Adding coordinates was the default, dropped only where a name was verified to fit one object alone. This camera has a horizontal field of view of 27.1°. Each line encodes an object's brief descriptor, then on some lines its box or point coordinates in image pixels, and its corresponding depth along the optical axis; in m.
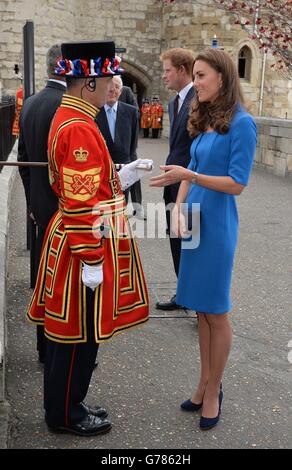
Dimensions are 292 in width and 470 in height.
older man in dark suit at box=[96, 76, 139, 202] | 5.13
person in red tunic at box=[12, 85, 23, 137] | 13.01
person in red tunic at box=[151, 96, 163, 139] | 22.38
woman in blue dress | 2.78
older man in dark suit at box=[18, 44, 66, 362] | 3.34
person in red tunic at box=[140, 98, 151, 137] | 22.36
